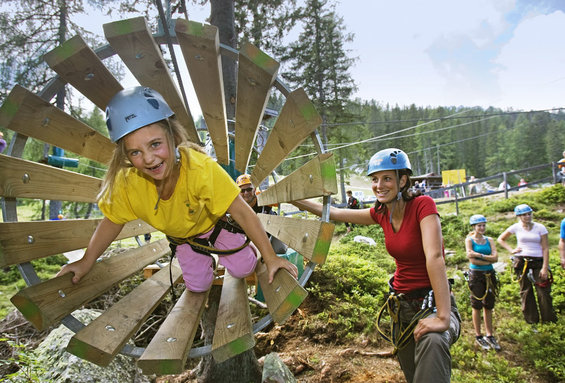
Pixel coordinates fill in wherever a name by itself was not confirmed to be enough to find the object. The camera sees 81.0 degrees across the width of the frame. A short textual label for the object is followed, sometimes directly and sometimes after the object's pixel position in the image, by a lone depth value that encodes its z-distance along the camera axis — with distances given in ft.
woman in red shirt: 6.33
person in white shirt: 15.90
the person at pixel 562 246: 15.51
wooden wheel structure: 4.99
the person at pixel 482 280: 14.66
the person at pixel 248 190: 11.37
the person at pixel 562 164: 37.70
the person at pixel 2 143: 13.11
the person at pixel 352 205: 40.86
